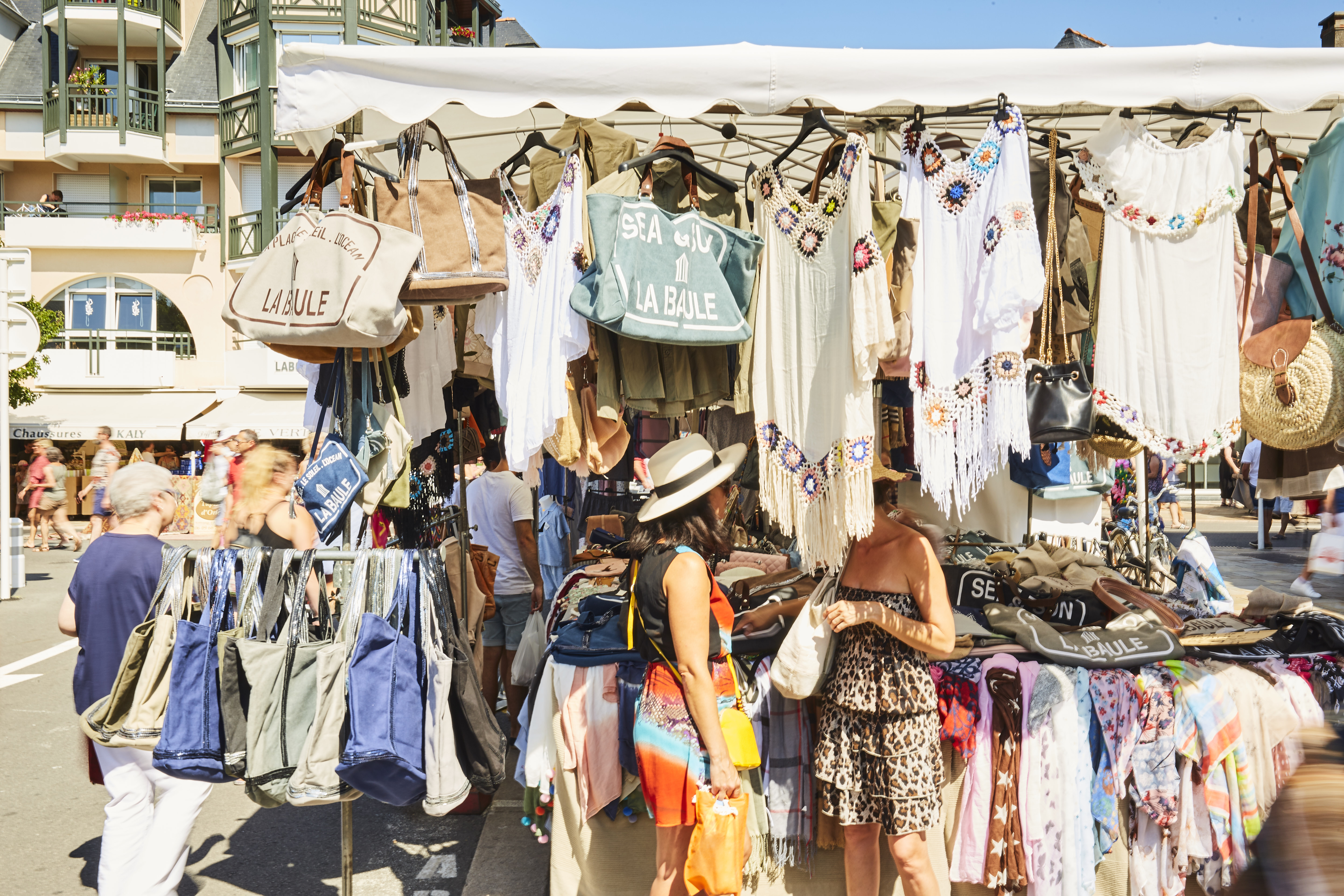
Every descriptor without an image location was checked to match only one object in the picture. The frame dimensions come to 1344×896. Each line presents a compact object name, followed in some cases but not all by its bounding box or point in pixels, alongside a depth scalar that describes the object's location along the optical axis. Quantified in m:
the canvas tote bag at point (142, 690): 3.12
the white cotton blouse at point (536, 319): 3.20
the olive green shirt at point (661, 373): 3.26
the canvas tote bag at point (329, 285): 3.00
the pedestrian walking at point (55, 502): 15.71
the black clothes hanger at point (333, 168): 3.47
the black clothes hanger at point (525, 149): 3.54
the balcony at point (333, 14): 24.00
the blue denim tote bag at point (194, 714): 3.04
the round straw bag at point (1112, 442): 3.61
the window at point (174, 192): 26.11
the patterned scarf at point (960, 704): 3.54
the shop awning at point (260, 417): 21.55
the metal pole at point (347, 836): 3.43
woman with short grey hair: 3.51
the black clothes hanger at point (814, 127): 3.13
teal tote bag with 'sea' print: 3.00
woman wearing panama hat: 3.03
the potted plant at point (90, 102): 25.08
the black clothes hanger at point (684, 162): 3.24
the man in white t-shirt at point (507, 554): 5.73
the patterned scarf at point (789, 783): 3.55
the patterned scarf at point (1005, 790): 3.48
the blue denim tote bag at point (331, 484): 3.19
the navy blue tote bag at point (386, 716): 2.95
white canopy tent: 3.01
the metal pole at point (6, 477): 10.90
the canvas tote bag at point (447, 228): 3.24
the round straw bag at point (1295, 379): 3.35
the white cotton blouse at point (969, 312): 2.98
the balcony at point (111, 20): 24.92
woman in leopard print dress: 3.17
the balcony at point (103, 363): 24.11
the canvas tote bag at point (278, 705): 3.01
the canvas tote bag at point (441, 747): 3.04
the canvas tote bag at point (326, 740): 2.96
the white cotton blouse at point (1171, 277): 3.27
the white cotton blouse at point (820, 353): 3.02
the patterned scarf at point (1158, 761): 3.51
